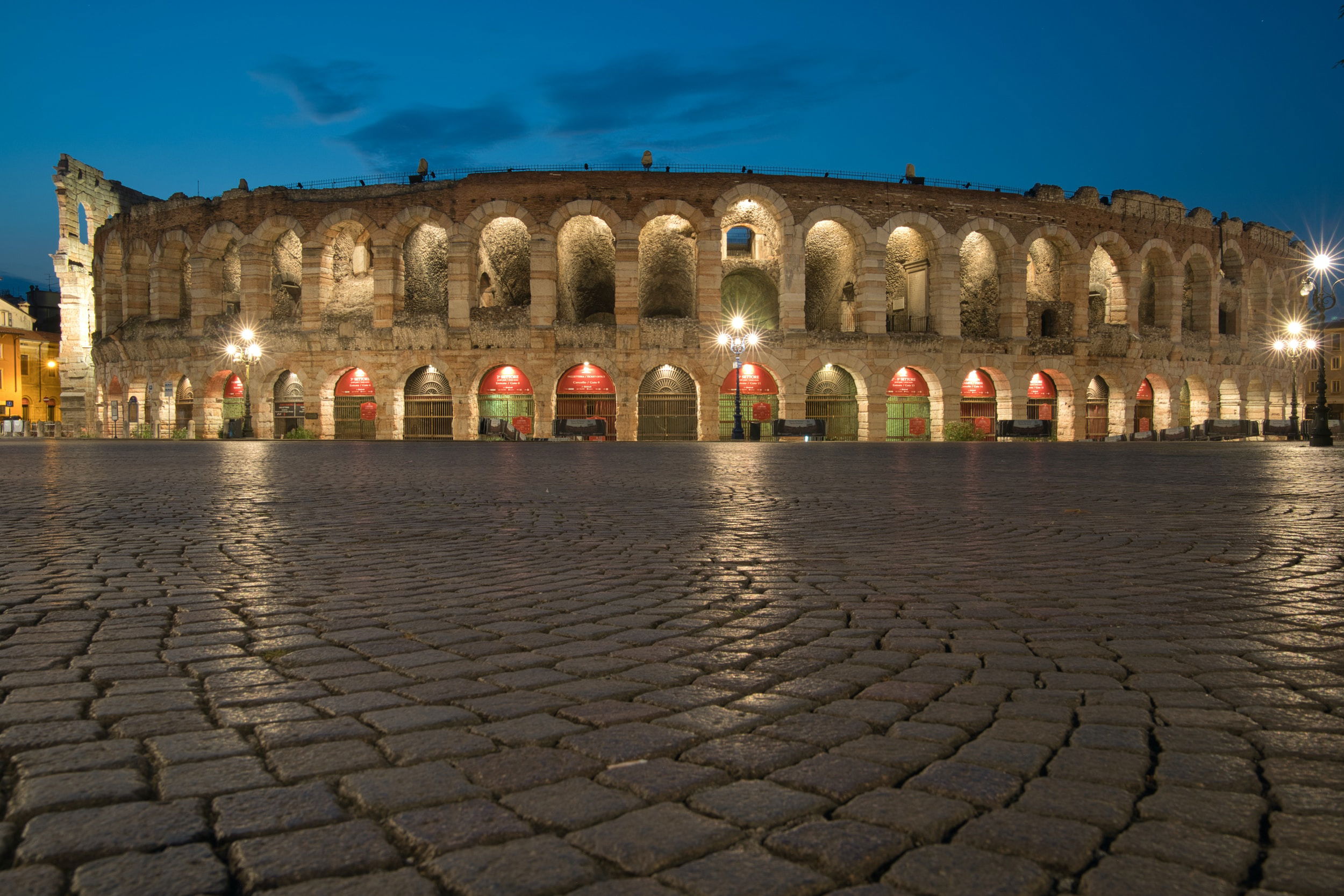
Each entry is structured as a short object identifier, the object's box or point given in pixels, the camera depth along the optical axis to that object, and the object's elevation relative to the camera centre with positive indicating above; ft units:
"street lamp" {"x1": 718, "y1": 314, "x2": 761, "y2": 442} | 103.65 +9.97
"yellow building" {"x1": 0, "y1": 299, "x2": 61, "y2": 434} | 204.85 +13.12
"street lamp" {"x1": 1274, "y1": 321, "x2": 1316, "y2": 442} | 118.83 +11.21
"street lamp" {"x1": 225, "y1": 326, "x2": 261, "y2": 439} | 111.75 +9.61
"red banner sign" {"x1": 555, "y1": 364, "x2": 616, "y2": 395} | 114.11 +5.45
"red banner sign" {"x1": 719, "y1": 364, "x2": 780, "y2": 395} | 114.32 +5.27
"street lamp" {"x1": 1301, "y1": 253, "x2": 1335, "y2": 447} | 85.20 +10.26
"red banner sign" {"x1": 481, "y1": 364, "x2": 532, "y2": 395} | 115.75 +5.41
